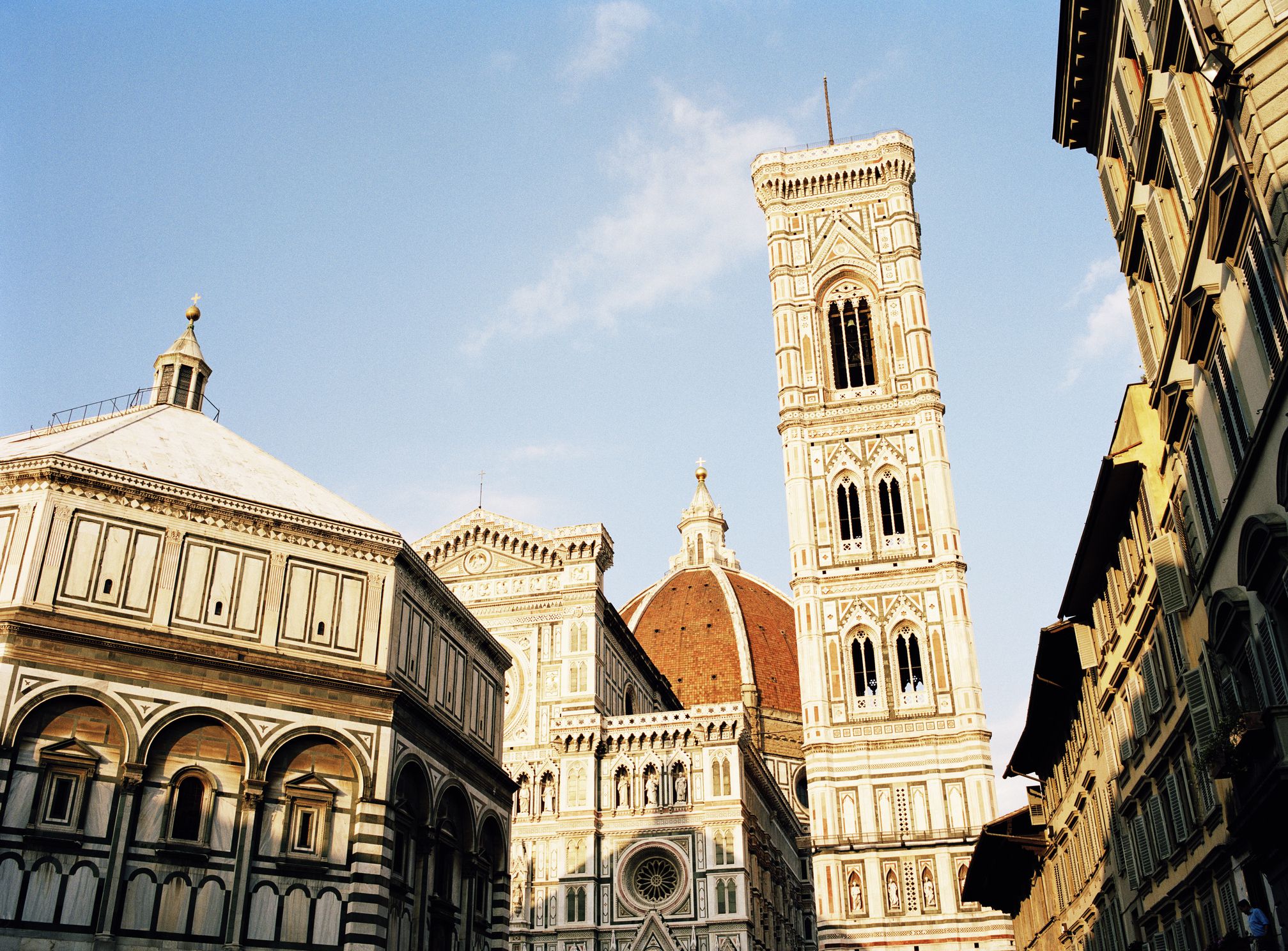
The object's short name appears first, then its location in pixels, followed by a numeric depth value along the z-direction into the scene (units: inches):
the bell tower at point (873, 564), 1915.6
